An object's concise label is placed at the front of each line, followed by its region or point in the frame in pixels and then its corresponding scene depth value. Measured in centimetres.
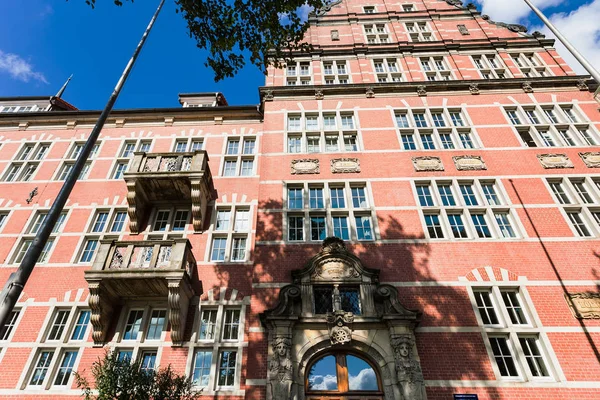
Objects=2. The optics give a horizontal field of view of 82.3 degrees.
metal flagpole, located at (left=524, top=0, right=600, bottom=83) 1047
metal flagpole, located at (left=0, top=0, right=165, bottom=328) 506
